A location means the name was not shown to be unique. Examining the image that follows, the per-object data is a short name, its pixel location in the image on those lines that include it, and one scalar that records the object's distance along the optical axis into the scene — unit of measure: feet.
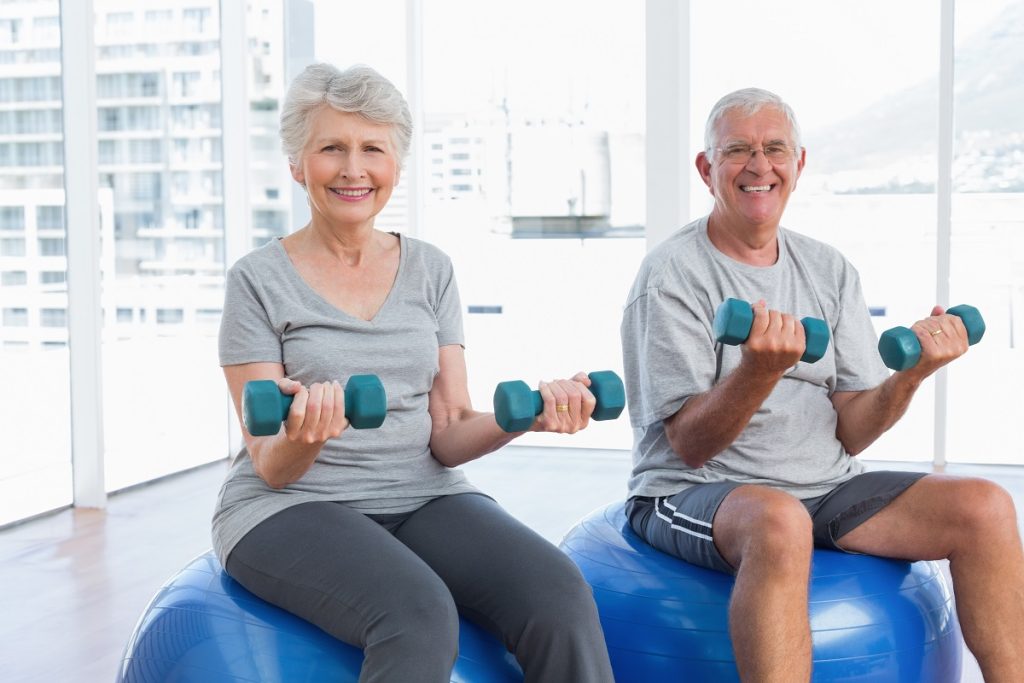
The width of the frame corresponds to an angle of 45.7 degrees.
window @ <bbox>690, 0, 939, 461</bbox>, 13.94
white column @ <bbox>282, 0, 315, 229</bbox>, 15.61
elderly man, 5.37
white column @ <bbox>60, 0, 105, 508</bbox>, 11.78
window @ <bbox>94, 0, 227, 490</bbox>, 13.67
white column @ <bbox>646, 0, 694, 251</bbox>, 14.06
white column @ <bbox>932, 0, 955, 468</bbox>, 13.42
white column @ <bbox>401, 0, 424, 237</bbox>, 15.17
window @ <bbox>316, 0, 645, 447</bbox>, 14.98
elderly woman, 4.81
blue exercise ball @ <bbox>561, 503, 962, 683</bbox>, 5.62
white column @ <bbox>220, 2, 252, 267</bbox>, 15.05
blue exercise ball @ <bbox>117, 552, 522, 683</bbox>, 4.85
